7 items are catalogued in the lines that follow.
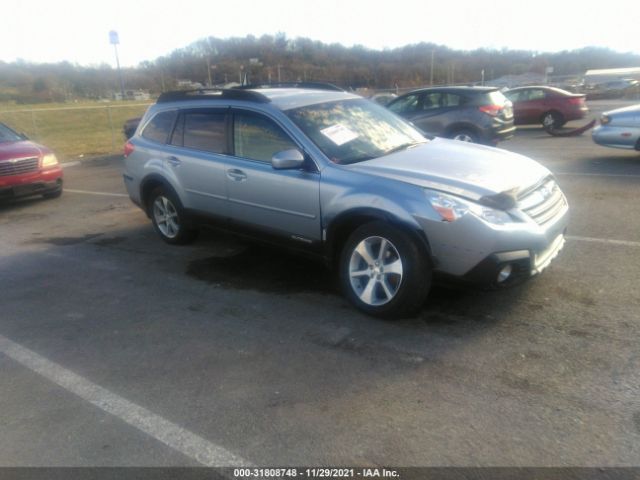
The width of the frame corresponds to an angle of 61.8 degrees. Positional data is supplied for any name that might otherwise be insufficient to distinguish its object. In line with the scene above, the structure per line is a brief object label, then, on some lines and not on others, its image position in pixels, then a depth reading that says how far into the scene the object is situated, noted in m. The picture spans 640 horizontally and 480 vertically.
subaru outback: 3.80
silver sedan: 9.88
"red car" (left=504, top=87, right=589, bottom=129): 16.58
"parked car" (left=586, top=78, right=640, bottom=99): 32.41
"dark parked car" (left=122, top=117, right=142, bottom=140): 16.30
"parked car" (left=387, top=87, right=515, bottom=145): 11.38
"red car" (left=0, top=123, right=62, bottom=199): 9.00
